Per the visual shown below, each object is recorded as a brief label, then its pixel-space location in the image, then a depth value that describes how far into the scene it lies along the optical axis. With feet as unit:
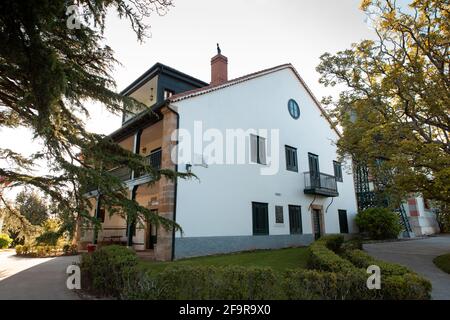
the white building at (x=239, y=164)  40.14
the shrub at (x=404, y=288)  16.85
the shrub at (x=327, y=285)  16.33
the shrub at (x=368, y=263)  19.20
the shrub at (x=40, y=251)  58.85
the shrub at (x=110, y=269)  21.38
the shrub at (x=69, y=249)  60.85
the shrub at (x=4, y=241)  83.54
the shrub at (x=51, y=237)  21.50
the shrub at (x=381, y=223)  65.87
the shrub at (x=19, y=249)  61.47
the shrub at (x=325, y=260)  20.98
